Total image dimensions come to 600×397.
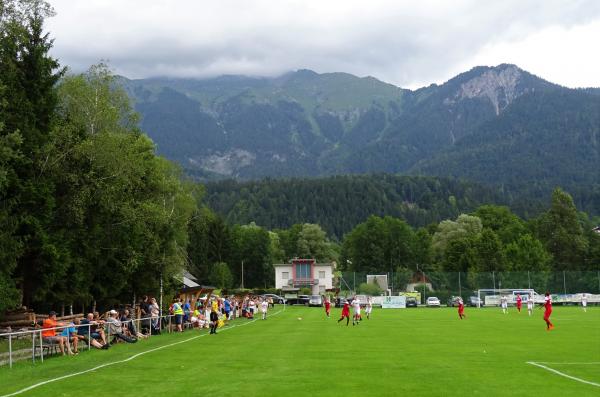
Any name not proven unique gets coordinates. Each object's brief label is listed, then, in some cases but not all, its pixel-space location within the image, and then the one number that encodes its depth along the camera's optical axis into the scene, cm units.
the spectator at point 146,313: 3516
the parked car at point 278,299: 10100
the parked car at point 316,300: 8875
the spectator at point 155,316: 3609
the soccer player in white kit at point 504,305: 6272
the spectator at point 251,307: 5750
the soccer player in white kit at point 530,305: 5766
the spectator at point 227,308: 4922
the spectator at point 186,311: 4209
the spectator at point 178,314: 3894
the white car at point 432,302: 8450
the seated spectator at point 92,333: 2644
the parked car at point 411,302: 8462
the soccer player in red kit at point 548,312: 3557
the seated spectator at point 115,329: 2905
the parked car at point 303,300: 9691
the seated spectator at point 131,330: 3138
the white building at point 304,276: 12694
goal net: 8300
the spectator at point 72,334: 2447
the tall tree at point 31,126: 3312
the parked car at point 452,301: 8700
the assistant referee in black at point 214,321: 3588
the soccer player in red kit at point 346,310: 4329
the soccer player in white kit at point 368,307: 5191
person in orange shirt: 2388
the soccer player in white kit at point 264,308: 5223
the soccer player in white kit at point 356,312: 4306
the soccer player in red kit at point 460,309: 4988
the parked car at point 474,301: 8398
